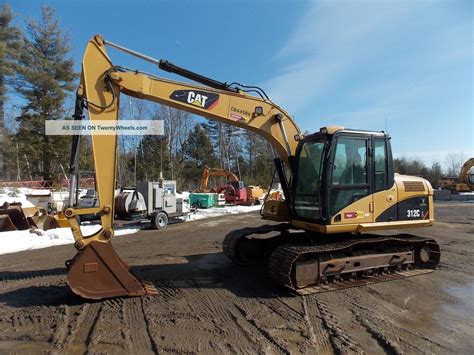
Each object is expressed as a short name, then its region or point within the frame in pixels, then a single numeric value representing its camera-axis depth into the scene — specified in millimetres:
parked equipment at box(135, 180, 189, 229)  15547
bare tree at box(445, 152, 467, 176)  70575
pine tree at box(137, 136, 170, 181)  45750
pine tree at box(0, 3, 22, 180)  27747
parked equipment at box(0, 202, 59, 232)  13013
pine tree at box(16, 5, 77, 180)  31328
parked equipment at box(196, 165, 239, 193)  29519
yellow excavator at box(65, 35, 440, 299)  5809
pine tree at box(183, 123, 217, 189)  51406
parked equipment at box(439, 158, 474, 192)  36844
